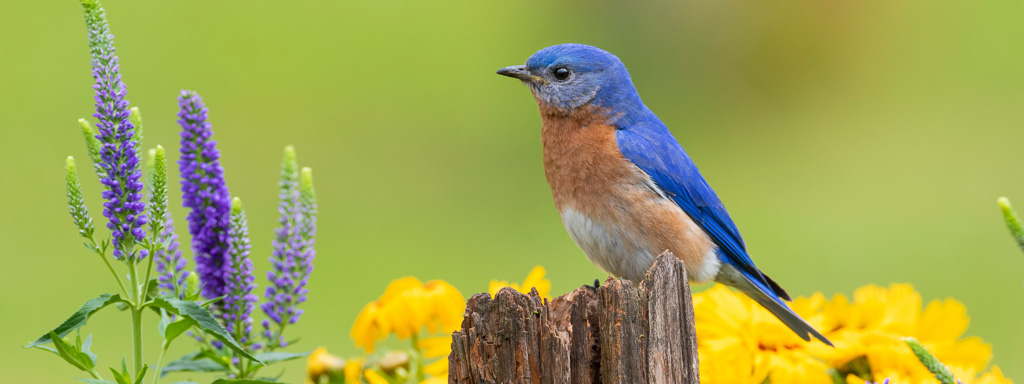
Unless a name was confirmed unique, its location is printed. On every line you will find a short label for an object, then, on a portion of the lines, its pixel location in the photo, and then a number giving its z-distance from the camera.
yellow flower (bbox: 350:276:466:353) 5.83
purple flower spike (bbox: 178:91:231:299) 5.08
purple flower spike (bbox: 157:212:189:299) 4.99
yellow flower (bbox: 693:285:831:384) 5.09
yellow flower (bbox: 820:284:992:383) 5.12
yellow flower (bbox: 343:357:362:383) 5.59
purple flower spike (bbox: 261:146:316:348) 5.23
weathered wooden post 4.37
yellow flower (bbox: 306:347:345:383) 5.70
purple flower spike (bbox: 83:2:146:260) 4.58
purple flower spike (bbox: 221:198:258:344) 4.99
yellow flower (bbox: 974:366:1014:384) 4.86
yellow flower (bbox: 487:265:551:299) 5.81
